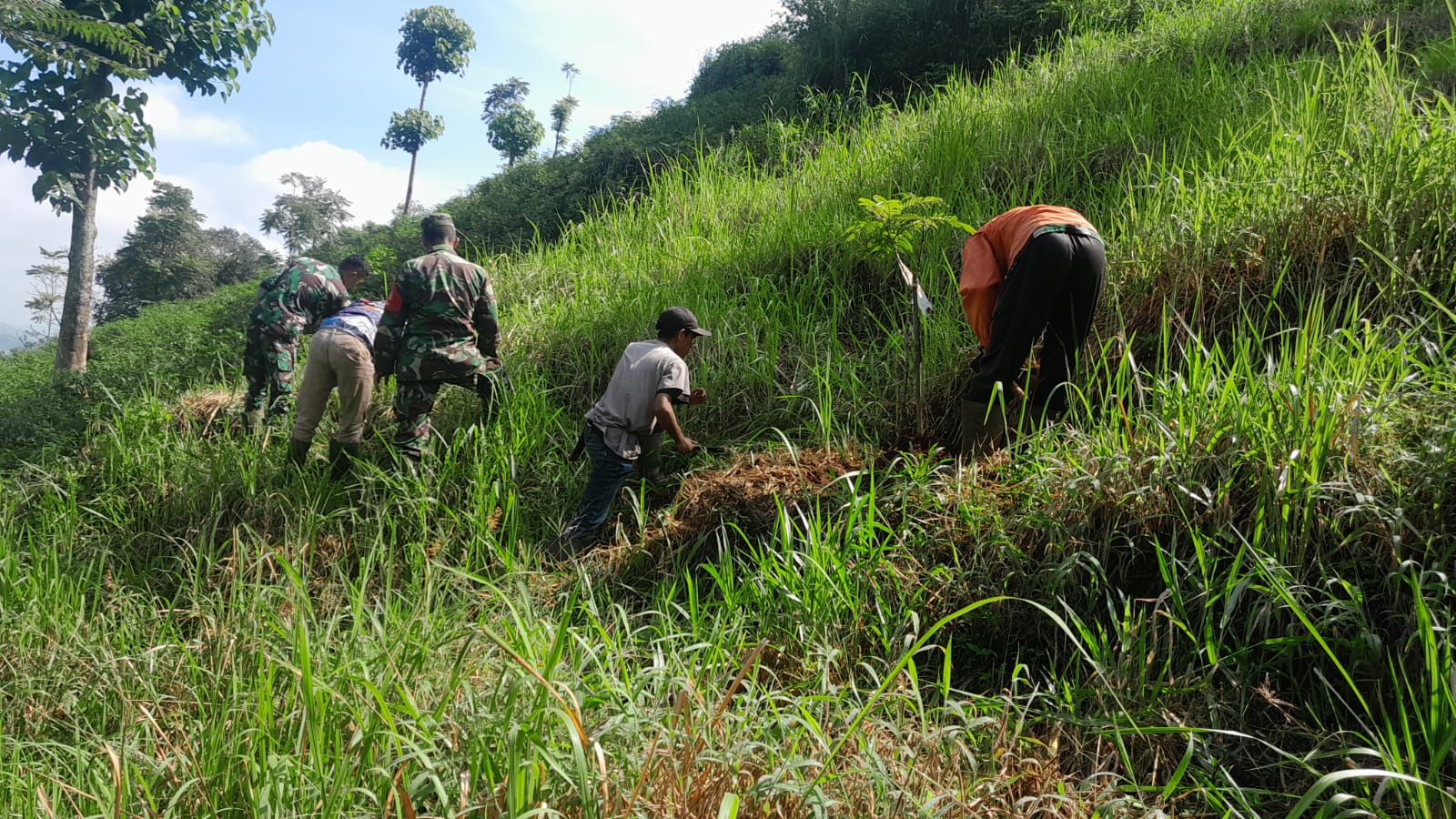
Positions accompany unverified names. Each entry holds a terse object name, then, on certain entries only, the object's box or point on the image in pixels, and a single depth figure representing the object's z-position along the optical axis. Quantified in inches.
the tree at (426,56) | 1326.3
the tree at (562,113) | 1555.1
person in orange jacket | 117.3
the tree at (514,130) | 1391.5
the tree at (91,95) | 327.3
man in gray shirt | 142.1
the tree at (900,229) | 123.0
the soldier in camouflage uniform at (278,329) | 222.1
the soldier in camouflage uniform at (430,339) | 173.6
